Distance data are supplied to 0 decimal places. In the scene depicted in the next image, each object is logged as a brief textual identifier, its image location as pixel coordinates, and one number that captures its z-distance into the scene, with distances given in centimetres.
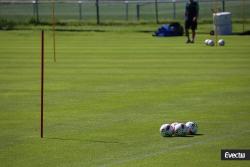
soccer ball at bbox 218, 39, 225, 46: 4202
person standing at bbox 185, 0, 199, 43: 4575
